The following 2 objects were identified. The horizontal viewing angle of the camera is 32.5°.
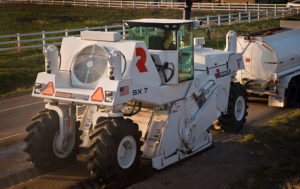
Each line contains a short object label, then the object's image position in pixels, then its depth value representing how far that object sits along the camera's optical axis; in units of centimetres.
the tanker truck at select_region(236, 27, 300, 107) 1719
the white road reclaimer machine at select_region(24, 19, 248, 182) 959
